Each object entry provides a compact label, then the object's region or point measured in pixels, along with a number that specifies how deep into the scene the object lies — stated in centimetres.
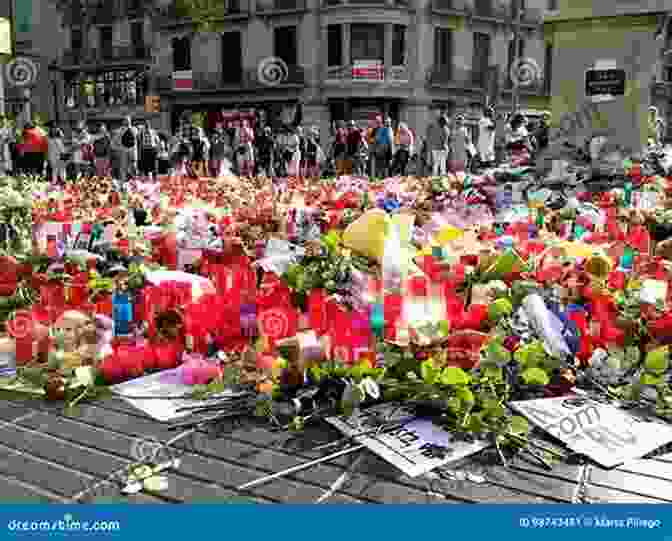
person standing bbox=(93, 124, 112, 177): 1702
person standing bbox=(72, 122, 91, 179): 1686
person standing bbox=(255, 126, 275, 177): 1834
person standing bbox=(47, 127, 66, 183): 1584
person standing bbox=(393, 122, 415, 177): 1588
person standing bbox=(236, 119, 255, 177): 1739
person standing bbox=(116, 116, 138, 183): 1650
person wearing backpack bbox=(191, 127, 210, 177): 1811
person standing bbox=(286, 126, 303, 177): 1727
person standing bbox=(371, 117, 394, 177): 1582
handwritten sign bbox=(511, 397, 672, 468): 262
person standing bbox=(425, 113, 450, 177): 1507
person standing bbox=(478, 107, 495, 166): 1561
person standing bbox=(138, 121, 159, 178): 1686
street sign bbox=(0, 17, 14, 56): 1157
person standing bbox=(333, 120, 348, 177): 1717
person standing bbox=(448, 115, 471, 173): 1511
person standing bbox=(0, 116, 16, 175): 1595
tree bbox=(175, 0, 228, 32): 3669
